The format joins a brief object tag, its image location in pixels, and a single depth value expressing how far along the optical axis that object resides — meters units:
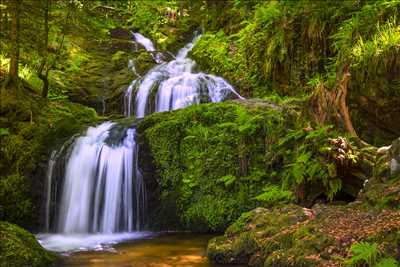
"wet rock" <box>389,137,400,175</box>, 6.16
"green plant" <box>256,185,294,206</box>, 8.12
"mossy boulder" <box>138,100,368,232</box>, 9.29
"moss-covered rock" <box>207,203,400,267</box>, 5.17
